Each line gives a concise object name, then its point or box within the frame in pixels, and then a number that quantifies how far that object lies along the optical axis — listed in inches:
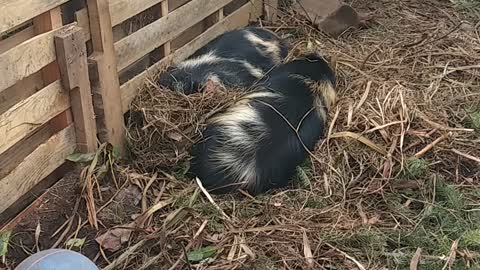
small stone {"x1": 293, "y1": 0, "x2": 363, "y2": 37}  207.5
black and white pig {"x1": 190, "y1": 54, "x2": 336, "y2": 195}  136.9
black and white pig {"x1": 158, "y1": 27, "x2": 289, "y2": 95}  158.4
